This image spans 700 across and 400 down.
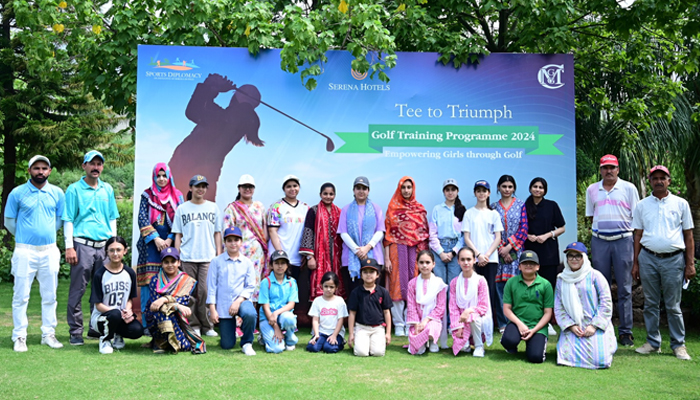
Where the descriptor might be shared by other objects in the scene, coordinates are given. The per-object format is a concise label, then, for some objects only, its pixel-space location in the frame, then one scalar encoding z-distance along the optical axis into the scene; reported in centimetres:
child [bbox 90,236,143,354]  536
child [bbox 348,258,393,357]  542
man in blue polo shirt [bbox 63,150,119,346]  568
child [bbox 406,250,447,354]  551
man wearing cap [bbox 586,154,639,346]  599
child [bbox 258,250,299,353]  558
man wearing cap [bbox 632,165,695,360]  552
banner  703
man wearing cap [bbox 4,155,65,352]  544
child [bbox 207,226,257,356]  555
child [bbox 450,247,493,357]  548
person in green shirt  534
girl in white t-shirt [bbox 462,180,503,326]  636
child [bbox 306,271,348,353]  554
